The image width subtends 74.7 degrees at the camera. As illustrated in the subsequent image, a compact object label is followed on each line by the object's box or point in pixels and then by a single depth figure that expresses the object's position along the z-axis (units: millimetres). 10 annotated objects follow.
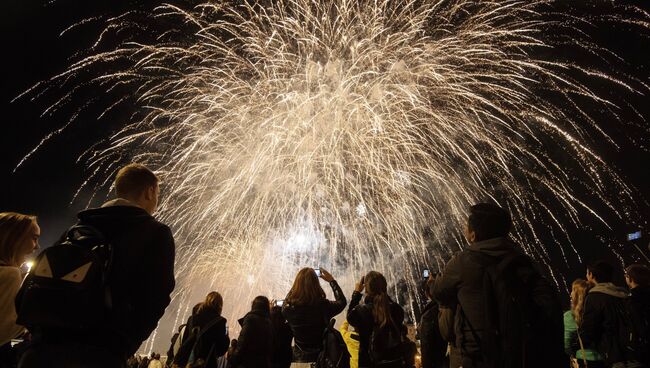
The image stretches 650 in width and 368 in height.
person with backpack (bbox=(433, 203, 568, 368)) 3391
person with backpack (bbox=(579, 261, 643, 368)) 5543
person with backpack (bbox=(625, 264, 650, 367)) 5480
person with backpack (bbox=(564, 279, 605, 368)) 6895
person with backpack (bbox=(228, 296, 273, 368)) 6254
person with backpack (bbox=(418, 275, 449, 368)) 5398
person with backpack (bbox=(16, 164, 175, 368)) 2535
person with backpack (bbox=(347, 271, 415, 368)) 5840
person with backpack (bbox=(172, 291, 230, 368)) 6473
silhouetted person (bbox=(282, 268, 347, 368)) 5949
